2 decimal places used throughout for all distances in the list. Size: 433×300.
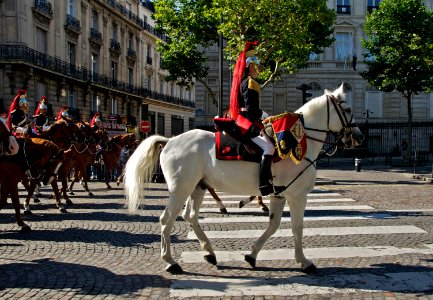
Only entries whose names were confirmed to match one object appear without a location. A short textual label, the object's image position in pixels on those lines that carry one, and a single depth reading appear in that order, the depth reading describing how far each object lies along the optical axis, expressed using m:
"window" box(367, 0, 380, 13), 40.53
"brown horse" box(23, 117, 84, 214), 12.29
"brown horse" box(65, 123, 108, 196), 13.76
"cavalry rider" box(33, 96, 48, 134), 13.30
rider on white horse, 5.90
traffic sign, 24.88
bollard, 24.52
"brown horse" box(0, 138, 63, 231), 8.66
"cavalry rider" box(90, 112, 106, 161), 17.04
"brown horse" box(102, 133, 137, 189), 17.19
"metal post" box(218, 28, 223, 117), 17.17
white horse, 6.02
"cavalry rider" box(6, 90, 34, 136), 10.42
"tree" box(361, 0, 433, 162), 27.64
